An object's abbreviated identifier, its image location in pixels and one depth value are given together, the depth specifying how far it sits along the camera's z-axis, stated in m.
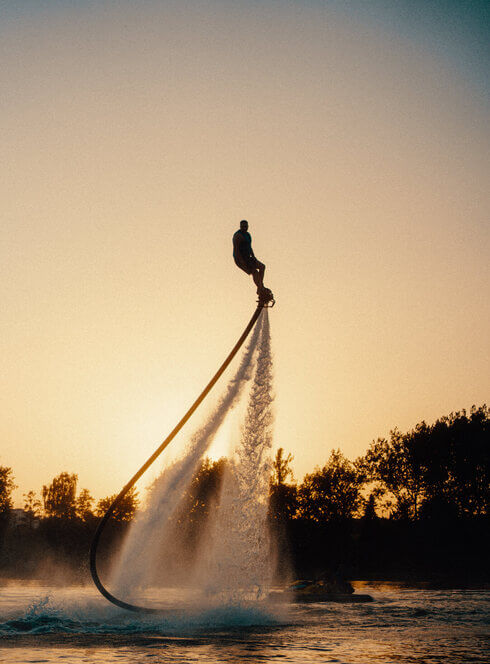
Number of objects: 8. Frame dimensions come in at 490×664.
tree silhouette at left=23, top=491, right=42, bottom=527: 138.50
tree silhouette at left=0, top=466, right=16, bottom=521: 115.56
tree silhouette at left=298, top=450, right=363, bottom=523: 101.19
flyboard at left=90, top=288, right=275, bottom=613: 21.03
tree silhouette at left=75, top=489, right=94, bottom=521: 136.12
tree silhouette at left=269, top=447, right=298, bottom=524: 93.81
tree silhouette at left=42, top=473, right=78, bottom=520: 143.20
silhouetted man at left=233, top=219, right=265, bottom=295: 21.80
